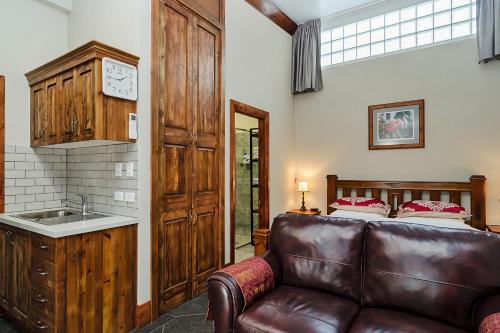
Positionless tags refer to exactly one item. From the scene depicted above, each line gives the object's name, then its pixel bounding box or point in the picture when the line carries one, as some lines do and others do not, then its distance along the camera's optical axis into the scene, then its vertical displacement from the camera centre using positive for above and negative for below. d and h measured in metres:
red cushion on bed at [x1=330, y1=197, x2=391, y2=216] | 3.90 -0.52
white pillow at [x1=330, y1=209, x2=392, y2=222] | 3.71 -0.62
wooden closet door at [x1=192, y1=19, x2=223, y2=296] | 3.09 +0.12
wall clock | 2.32 +0.71
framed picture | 4.06 +0.59
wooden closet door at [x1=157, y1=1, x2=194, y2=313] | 2.70 +0.14
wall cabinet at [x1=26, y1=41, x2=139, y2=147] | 2.31 +0.60
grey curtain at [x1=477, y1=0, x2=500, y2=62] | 3.49 +1.64
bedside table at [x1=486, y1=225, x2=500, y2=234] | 3.29 -0.71
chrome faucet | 2.85 -0.36
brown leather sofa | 1.64 -0.74
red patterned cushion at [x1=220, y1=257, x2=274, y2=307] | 1.86 -0.73
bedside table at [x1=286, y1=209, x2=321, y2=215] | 4.60 -0.70
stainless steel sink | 2.67 -0.47
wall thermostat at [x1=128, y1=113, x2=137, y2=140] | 2.48 +0.34
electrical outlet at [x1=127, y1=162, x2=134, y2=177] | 2.53 -0.02
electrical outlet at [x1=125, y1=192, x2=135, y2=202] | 2.53 -0.25
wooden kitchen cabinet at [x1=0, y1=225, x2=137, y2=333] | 2.08 -0.87
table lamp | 4.66 -0.33
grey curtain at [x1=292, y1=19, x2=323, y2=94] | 4.72 +1.75
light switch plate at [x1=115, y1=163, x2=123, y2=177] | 2.63 -0.02
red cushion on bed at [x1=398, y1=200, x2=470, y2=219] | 3.45 -0.52
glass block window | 3.93 +1.97
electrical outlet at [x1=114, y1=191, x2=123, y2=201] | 2.62 -0.26
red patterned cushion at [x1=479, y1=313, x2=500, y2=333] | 1.31 -0.72
